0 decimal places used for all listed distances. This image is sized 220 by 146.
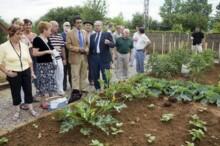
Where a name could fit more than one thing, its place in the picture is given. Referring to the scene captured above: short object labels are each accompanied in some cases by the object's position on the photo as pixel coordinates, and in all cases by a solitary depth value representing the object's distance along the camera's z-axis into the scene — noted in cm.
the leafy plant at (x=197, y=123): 258
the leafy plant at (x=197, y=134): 242
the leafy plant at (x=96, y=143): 218
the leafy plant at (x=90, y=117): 241
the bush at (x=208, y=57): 642
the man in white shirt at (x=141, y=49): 658
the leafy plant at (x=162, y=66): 502
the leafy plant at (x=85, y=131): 235
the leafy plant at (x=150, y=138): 236
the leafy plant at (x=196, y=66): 509
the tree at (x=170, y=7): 4116
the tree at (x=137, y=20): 2471
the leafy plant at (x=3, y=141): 231
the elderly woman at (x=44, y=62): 398
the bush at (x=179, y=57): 543
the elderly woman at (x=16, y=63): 346
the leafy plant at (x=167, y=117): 270
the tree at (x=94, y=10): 1839
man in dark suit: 492
